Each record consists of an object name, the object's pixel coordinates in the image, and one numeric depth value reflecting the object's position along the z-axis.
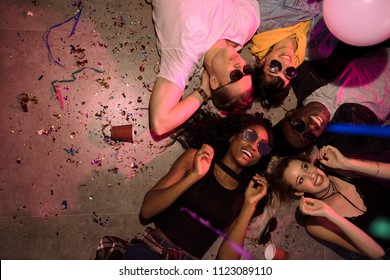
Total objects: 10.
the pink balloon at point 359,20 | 2.14
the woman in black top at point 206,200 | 2.78
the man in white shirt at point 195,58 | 2.88
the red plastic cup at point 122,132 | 3.11
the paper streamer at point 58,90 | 3.11
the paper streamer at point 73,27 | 3.13
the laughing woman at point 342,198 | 2.78
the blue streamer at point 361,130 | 3.08
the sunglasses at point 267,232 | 3.25
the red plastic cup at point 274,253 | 3.17
